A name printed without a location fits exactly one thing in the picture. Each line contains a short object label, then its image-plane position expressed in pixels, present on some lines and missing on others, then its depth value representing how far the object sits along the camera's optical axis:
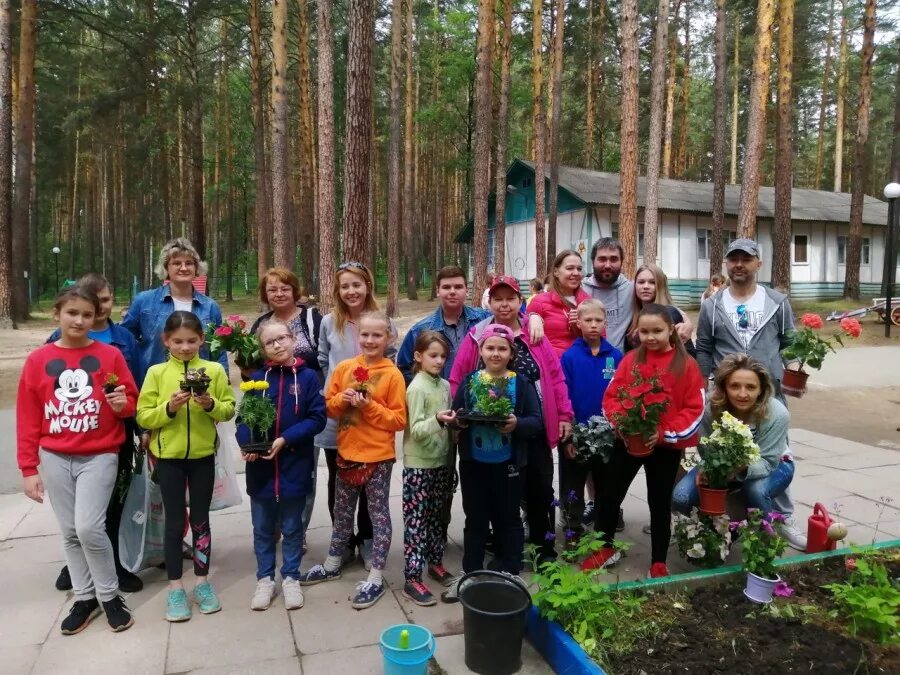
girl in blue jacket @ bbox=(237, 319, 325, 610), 3.25
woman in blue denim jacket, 3.62
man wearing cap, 3.91
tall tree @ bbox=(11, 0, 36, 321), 15.50
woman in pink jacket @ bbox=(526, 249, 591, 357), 3.96
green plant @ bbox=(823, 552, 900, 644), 2.50
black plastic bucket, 2.55
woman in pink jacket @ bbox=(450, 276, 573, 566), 3.49
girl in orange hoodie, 3.29
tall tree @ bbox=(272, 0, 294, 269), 13.77
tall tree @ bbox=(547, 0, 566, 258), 18.88
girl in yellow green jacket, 3.11
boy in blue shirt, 3.77
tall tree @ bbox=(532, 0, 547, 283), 18.25
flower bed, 2.43
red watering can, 3.57
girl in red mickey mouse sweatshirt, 2.93
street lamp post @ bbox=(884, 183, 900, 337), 14.84
